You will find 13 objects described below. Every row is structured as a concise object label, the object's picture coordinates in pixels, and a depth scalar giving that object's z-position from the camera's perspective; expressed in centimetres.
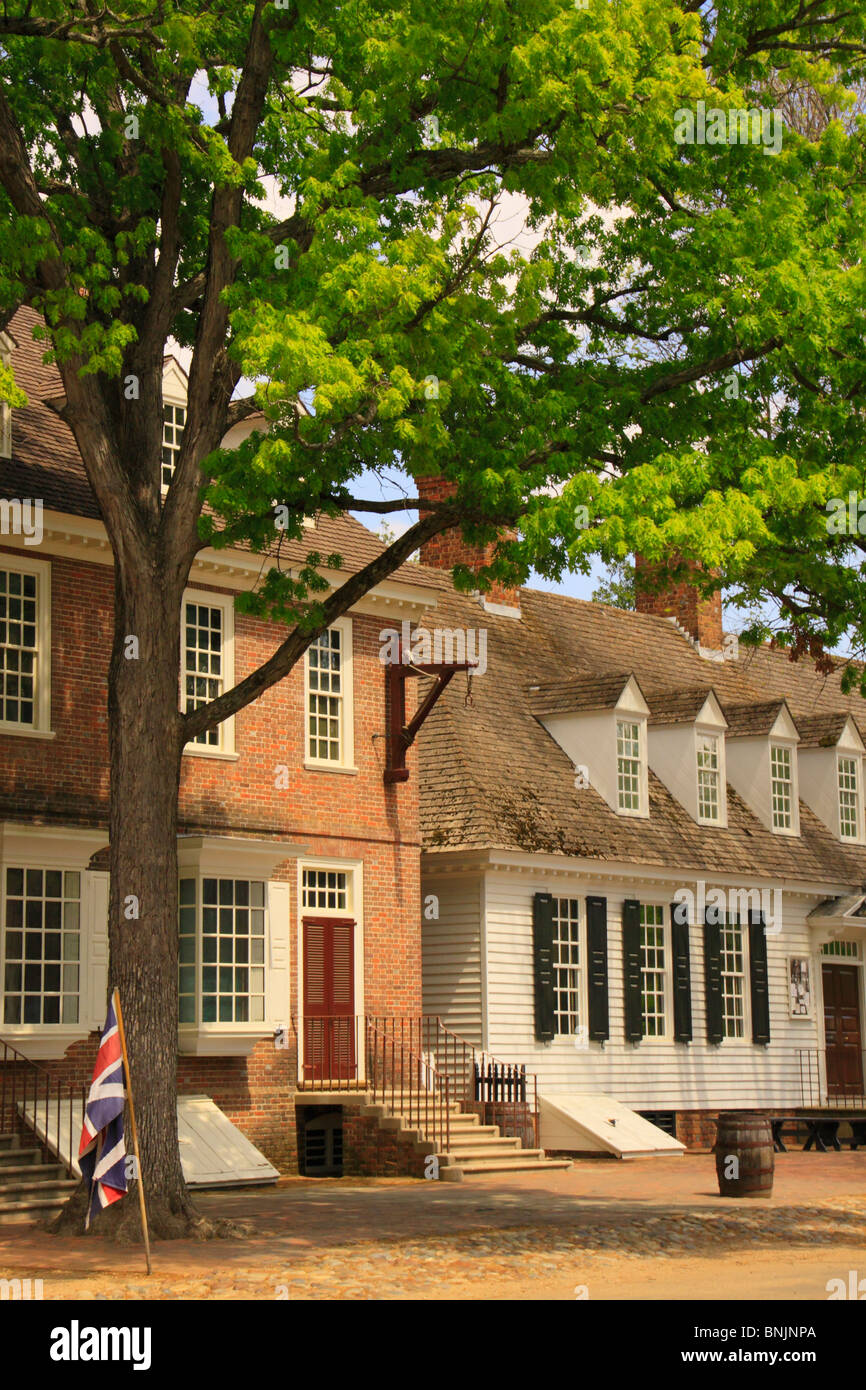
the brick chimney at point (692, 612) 3562
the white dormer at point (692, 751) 2956
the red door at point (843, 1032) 3131
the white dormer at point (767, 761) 3136
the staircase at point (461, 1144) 2095
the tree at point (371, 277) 1410
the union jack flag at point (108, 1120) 1258
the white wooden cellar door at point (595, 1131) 2375
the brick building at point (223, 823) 1903
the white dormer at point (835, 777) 3319
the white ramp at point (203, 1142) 1806
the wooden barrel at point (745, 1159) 1800
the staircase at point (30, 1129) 1702
